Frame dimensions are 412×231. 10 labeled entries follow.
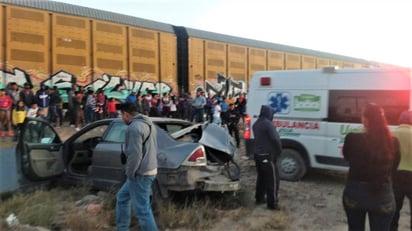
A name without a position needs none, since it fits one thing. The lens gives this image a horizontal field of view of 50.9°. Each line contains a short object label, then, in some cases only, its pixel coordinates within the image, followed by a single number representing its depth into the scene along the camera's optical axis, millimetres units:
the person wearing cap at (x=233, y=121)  12883
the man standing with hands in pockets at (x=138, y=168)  4320
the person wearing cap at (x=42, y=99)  13523
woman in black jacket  3227
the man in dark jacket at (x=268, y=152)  6152
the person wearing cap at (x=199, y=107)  16375
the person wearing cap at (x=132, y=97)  15543
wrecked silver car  5637
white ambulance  6895
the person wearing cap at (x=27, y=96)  13367
